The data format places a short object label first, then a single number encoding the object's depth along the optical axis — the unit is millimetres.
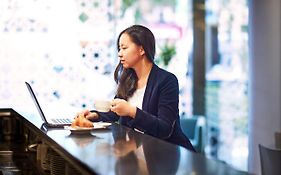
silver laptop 2360
